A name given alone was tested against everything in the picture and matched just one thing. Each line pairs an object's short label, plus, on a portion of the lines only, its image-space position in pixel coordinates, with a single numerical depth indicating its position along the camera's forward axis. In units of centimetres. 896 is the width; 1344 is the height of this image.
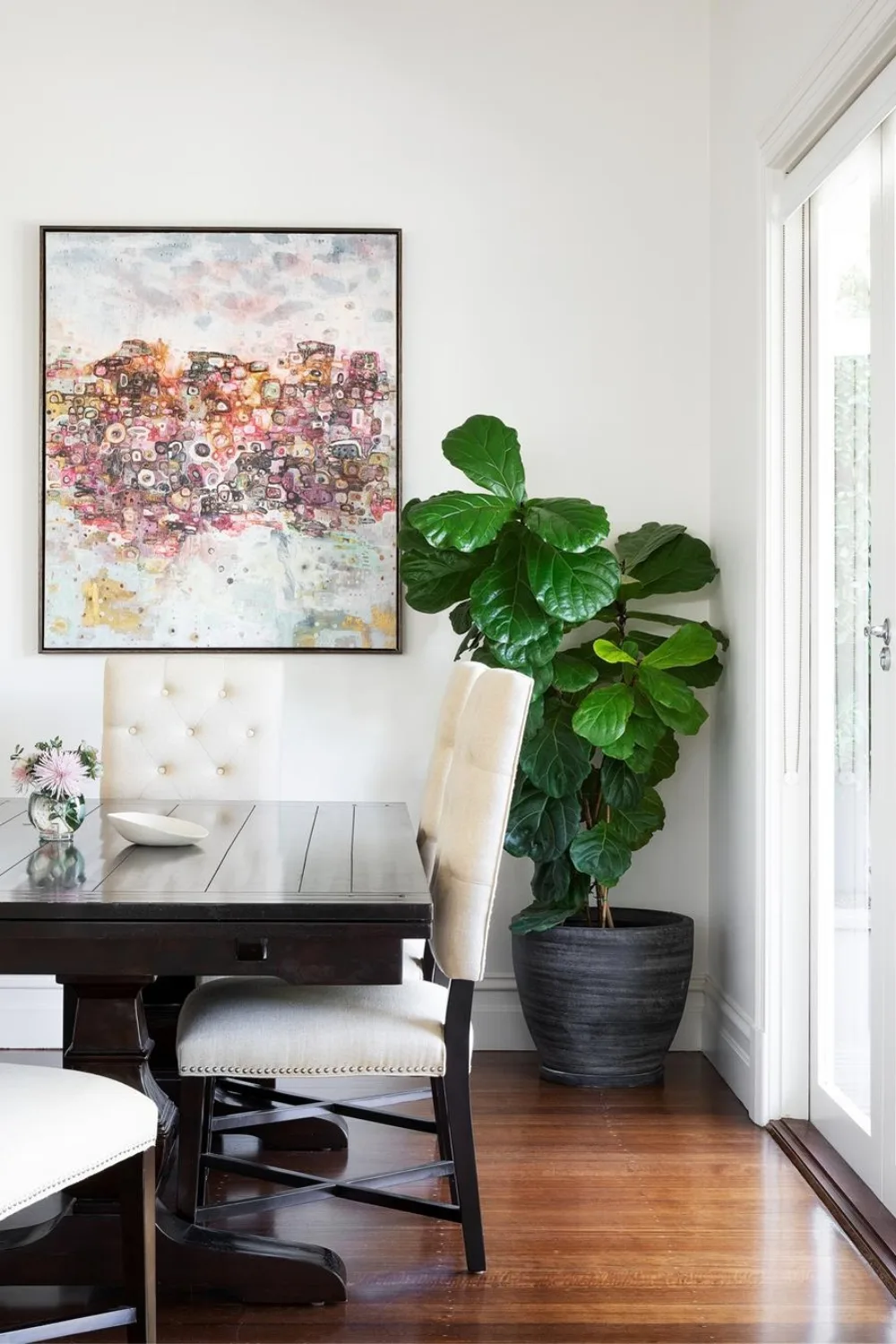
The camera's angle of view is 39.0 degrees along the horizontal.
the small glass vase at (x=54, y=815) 239
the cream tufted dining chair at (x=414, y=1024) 215
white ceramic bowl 235
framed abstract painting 368
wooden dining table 192
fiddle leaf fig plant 317
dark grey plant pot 329
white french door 252
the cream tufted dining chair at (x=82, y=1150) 162
